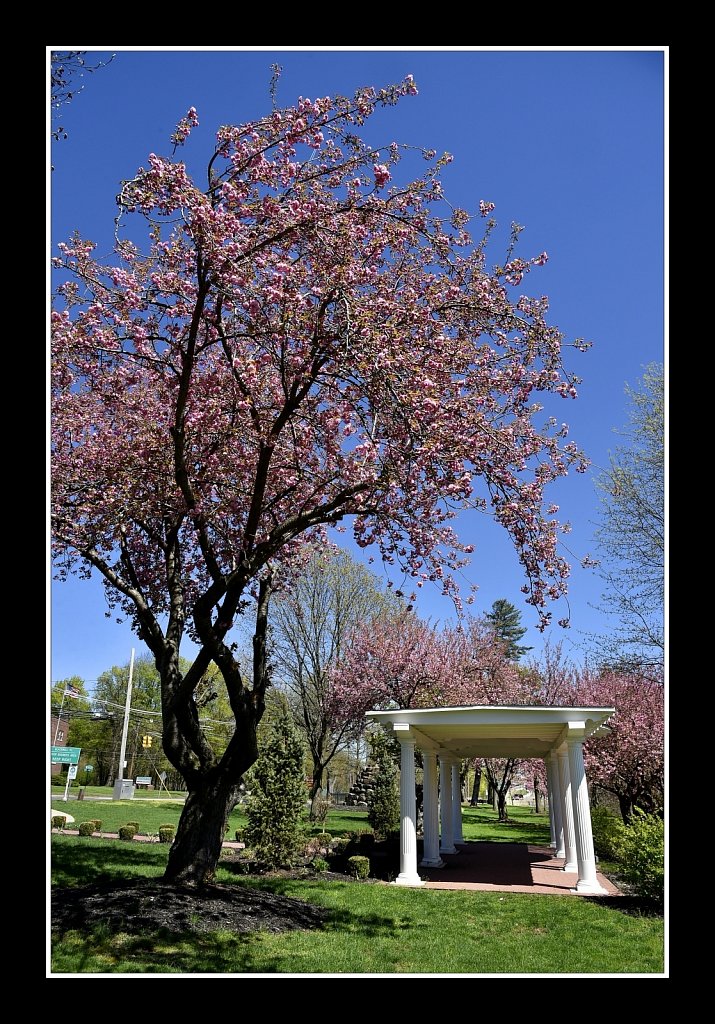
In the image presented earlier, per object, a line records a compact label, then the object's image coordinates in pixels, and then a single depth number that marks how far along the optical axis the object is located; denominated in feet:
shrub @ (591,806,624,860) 52.65
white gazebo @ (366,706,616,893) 36.68
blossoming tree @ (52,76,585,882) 19.12
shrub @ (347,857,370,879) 39.04
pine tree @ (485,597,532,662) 187.01
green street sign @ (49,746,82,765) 63.73
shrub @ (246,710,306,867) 40.24
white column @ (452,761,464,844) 61.97
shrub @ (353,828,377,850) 52.60
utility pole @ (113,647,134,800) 91.73
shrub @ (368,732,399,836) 56.18
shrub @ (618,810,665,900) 30.96
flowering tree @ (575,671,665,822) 58.95
